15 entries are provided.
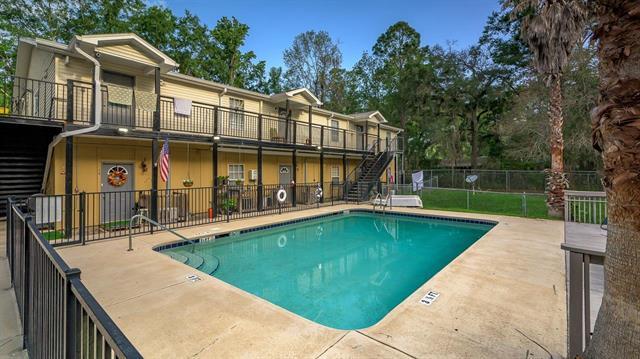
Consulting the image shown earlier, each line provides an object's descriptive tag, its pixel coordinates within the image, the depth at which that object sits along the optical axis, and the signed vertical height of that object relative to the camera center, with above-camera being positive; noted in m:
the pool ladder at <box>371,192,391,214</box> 13.79 -0.97
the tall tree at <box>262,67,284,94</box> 28.50 +10.09
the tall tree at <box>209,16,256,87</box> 23.75 +11.16
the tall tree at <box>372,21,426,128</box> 29.68 +13.41
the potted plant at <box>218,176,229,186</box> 12.46 +0.12
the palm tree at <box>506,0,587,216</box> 9.31 +4.48
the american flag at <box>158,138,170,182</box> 8.34 +0.61
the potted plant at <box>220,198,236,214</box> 11.62 -0.90
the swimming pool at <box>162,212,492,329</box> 4.80 -1.88
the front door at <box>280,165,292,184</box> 16.23 +0.49
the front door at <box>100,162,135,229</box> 9.84 +0.00
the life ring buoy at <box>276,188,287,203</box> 12.30 -0.53
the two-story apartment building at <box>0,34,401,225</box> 8.62 +1.98
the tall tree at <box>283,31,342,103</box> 29.16 +12.48
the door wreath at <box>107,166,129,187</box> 10.00 +0.25
